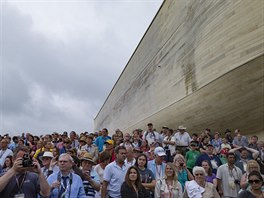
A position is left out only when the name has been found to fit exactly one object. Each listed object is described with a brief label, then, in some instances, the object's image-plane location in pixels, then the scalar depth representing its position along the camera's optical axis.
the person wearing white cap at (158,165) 3.53
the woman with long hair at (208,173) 3.80
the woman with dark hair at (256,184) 2.40
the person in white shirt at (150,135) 6.25
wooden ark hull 6.14
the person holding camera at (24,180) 1.89
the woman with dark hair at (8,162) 3.62
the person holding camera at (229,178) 3.68
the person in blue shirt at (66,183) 2.21
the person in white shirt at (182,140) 5.76
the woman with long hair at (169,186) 3.00
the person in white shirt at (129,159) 3.59
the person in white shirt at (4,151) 4.48
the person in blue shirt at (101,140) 5.81
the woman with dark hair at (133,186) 2.65
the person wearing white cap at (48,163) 3.23
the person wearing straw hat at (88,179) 2.75
